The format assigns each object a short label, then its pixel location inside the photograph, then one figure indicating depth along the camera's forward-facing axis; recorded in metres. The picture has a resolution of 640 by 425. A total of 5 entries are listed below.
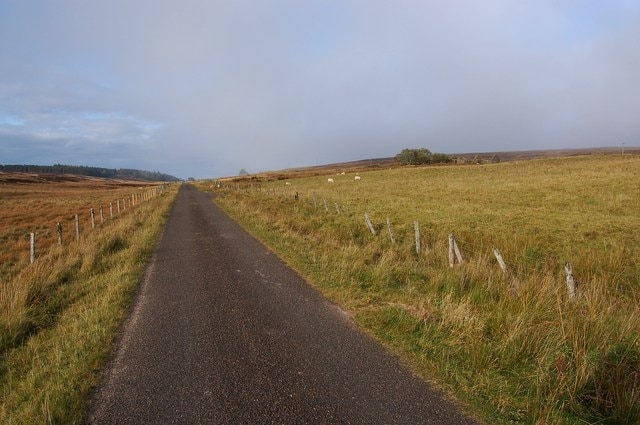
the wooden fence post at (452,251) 9.05
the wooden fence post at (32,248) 11.73
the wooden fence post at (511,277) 6.74
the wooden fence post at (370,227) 14.99
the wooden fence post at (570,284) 5.97
